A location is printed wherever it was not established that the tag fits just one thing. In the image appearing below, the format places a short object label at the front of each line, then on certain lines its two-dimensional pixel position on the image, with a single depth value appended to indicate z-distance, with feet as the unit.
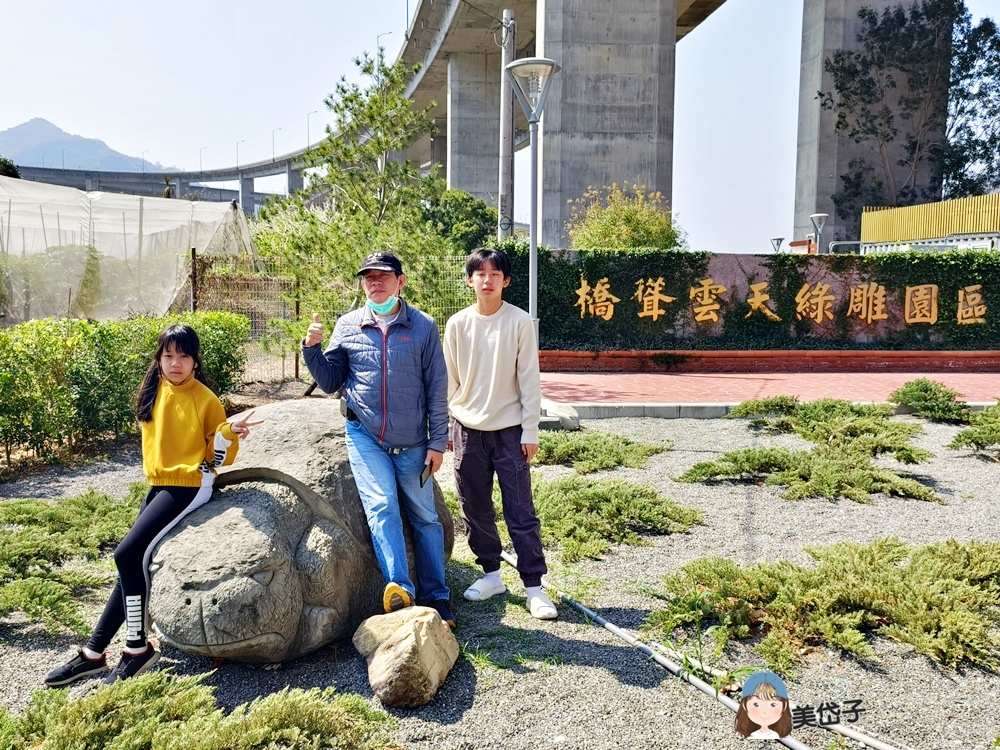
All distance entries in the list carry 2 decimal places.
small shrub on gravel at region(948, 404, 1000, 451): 24.32
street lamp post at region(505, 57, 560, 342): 29.01
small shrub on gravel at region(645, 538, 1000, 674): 11.55
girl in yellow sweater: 10.75
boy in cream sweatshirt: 12.85
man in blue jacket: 11.96
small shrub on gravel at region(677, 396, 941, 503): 20.29
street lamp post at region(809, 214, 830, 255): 73.97
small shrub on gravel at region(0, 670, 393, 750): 8.36
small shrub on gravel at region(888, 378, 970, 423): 29.66
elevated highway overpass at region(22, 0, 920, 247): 71.41
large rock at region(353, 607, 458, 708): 9.96
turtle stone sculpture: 10.30
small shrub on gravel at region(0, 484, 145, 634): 12.01
